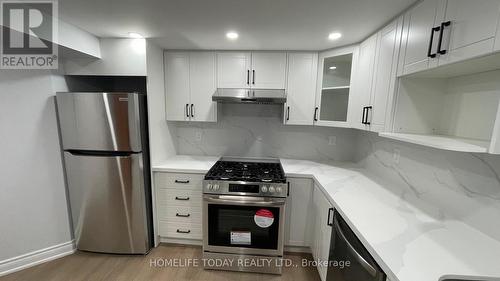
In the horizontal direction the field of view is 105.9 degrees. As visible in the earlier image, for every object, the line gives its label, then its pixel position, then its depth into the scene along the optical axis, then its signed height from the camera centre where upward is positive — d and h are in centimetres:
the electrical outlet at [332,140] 242 -28
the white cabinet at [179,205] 202 -99
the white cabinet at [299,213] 194 -100
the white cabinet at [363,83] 163 +33
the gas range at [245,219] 174 -97
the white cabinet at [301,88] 209 +33
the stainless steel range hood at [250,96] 191 +20
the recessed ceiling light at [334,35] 164 +73
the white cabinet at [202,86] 214 +32
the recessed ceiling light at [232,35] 168 +73
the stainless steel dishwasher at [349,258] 90 -76
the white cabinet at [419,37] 102 +49
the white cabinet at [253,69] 211 +52
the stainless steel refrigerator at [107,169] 174 -56
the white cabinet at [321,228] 150 -95
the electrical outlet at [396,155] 162 -30
